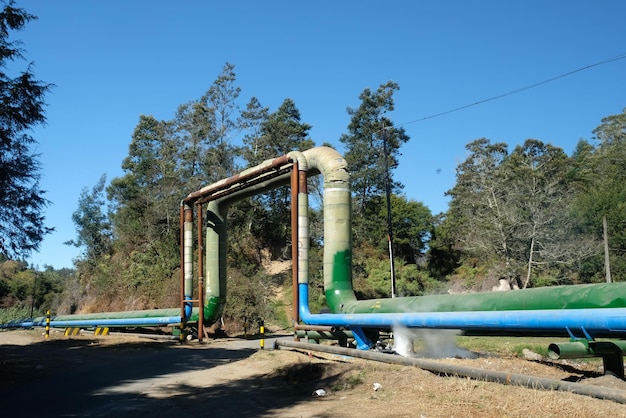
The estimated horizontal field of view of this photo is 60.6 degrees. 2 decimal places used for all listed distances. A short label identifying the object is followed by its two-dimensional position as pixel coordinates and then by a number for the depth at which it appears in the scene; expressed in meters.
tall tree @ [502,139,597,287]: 38.16
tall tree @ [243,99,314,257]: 44.78
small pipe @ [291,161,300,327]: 17.86
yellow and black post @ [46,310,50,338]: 25.31
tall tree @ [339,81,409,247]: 49.97
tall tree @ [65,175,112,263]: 53.97
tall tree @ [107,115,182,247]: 43.58
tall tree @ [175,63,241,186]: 42.12
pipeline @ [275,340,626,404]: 6.98
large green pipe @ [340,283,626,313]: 8.84
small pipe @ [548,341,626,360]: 8.68
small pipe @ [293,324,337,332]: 15.25
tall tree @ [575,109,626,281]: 39.03
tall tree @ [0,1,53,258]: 15.06
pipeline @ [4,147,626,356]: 8.96
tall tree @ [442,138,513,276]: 40.41
